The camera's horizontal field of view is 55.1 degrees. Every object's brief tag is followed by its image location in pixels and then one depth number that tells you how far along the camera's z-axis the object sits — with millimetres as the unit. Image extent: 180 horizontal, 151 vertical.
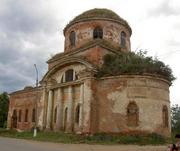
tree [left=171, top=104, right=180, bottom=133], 26366
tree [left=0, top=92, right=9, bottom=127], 28202
